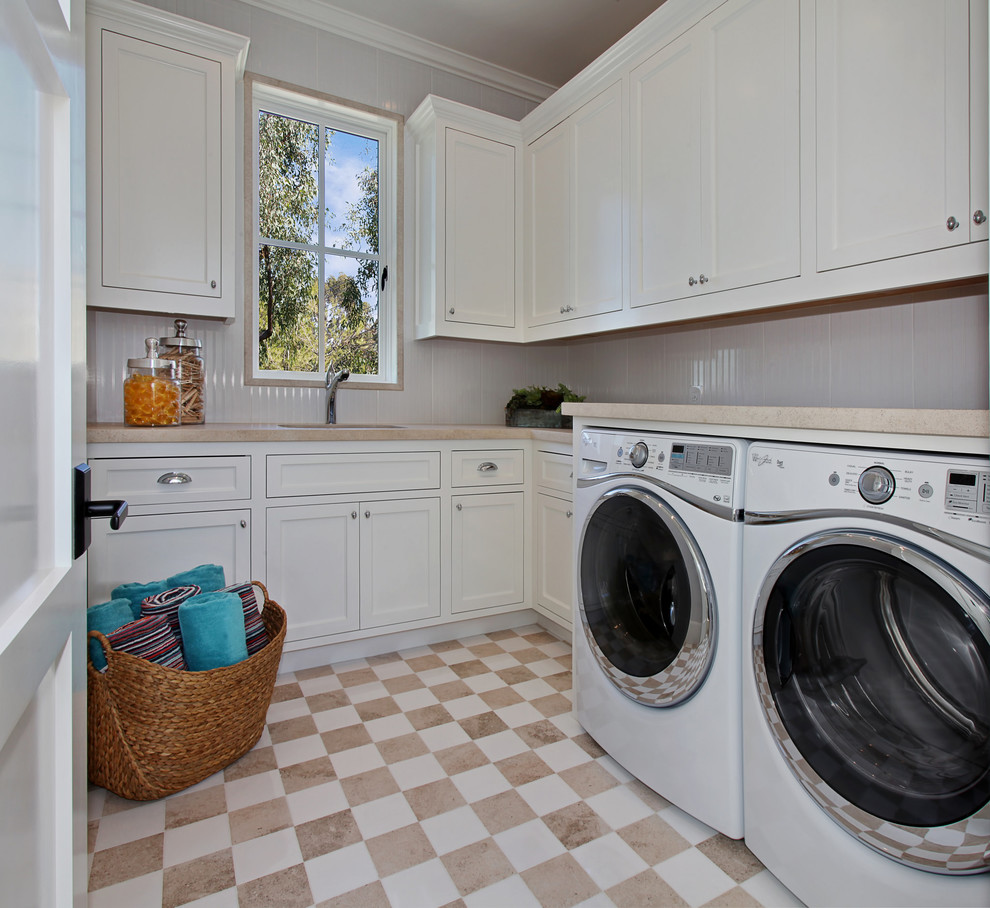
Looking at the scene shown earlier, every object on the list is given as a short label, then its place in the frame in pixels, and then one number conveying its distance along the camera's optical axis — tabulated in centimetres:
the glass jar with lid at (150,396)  205
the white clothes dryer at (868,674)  93
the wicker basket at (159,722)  146
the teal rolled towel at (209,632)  159
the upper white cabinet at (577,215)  249
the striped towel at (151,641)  152
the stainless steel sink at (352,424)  278
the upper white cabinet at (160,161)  217
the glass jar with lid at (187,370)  227
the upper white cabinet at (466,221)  287
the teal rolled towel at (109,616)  158
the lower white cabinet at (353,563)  222
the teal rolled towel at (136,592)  176
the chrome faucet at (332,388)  265
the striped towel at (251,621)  177
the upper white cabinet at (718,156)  182
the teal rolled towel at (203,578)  182
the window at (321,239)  279
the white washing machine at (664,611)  134
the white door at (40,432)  40
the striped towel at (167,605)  162
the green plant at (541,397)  298
